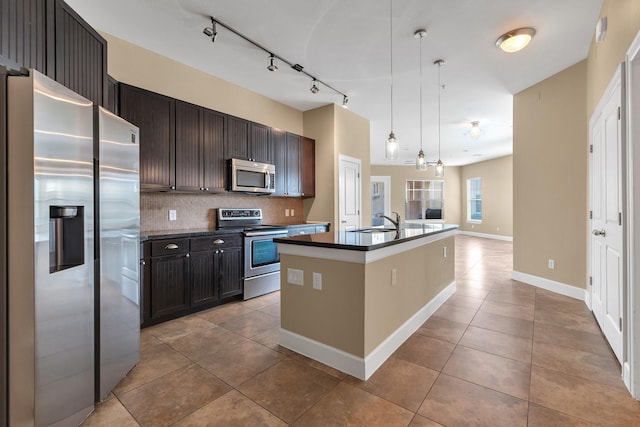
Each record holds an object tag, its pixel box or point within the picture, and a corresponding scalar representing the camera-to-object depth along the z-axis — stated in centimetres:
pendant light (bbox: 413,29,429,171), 387
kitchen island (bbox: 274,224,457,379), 198
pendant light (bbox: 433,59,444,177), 351
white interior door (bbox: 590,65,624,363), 214
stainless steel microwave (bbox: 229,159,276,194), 384
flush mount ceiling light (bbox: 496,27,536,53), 287
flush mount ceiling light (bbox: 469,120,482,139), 568
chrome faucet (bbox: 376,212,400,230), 285
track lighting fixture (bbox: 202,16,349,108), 276
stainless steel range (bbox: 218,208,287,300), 370
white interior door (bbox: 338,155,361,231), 505
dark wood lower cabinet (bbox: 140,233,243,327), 285
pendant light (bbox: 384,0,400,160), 311
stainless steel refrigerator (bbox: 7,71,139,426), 126
